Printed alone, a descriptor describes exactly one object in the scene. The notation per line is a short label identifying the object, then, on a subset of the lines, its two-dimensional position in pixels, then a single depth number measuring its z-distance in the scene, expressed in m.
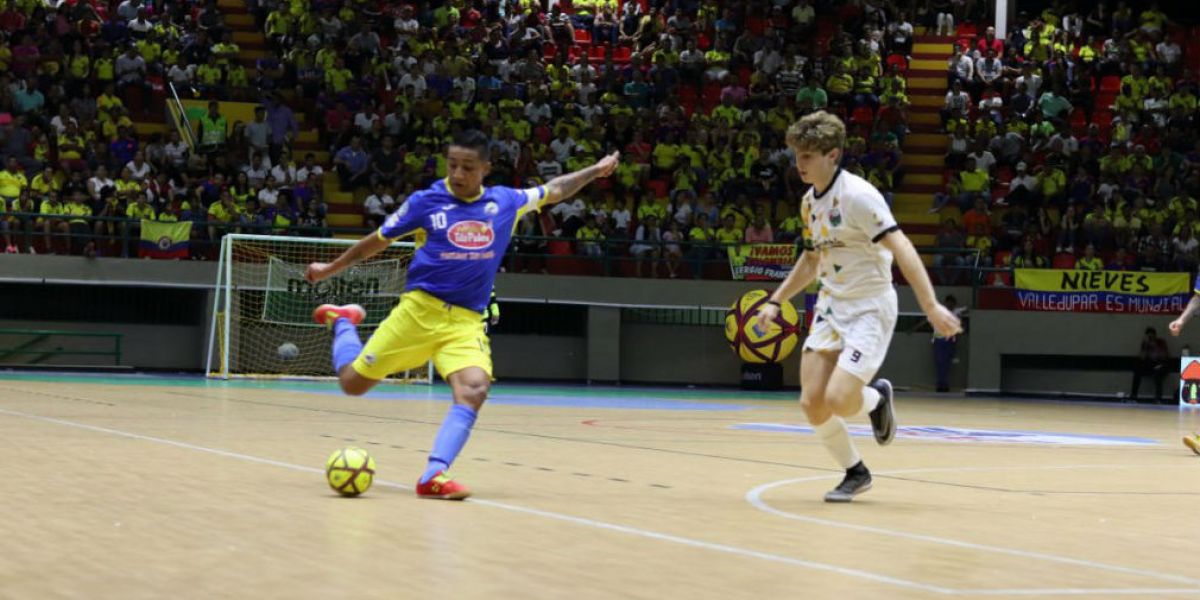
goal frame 25.61
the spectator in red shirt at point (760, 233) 29.41
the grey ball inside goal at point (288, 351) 26.16
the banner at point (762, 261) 28.77
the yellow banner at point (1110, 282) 28.88
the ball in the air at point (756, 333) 28.66
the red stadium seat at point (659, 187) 30.82
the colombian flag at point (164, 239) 27.45
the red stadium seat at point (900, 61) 35.59
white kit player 8.86
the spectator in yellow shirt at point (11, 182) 26.86
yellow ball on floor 8.46
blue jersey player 9.08
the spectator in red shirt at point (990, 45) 35.78
